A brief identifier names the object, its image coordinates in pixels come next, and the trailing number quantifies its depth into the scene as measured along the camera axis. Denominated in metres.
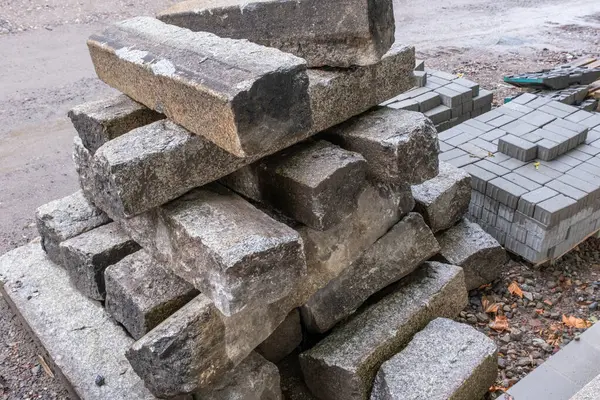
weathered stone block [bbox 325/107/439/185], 2.91
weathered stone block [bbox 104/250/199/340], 2.77
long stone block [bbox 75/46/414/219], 2.51
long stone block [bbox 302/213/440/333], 3.12
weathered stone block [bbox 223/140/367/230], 2.73
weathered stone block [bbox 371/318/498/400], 2.77
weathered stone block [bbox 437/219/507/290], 3.73
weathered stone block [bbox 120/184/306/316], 2.36
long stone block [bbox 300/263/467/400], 2.92
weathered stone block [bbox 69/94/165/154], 3.07
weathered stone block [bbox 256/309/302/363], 3.16
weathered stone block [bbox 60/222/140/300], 3.14
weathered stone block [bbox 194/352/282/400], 2.78
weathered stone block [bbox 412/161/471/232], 3.64
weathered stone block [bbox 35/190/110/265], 3.50
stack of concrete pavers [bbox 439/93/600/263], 3.87
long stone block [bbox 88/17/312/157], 2.38
